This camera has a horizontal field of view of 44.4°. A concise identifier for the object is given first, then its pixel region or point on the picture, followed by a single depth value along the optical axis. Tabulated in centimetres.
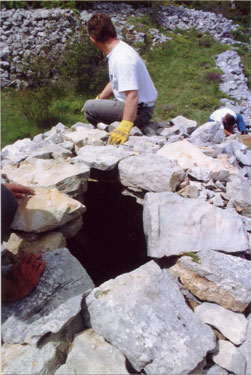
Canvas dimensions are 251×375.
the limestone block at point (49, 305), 172
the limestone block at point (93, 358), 161
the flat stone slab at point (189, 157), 302
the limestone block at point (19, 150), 321
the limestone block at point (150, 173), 273
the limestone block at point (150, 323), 167
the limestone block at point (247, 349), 179
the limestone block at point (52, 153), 308
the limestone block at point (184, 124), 423
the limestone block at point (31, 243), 228
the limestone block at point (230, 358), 176
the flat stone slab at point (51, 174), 263
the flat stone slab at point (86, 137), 348
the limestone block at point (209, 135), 385
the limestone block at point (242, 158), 337
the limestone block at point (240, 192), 277
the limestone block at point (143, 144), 334
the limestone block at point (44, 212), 225
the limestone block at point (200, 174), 288
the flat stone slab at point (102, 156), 287
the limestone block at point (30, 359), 163
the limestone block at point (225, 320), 189
